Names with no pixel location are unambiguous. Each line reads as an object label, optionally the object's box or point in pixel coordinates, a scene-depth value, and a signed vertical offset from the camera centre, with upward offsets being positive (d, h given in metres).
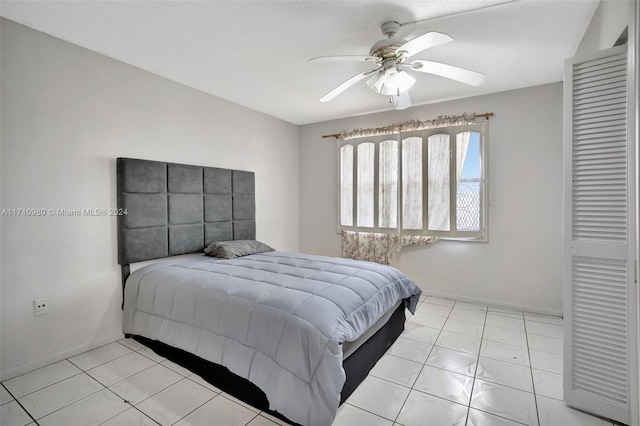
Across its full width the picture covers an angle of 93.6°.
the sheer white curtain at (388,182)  4.11 +0.39
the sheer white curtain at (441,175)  3.66 +0.43
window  3.62 +0.36
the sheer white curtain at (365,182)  4.31 +0.41
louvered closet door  1.62 -0.18
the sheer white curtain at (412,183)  3.92 +0.36
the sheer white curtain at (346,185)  4.51 +0.39
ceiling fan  1.91 +1.03
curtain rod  3.50 +1.11
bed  1.61 -0.62
